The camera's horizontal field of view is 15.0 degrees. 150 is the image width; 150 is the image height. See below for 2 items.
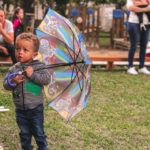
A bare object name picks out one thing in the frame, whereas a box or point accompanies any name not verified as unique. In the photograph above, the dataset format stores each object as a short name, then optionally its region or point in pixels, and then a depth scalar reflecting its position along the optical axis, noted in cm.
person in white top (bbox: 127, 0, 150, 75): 1045
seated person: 924
